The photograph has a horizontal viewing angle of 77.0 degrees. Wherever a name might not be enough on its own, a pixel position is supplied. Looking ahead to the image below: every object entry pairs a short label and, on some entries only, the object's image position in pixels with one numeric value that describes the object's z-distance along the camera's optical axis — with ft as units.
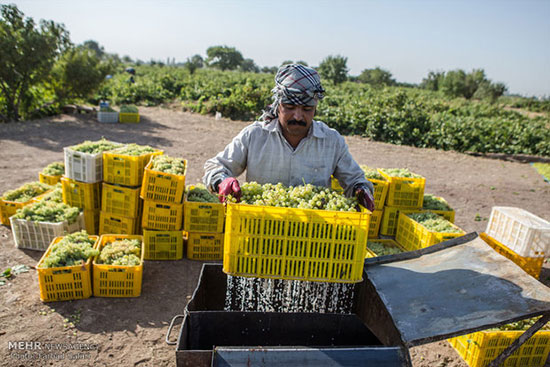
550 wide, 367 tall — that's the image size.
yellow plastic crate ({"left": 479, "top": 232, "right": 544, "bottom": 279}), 17.54
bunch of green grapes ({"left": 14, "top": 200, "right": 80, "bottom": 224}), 17.60
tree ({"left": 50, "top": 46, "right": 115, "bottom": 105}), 50.03
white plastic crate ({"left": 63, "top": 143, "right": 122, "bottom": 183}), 17.75
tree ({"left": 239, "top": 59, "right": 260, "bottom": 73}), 318.41
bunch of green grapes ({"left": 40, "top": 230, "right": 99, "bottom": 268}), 14.35
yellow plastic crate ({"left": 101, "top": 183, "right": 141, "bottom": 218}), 17.90
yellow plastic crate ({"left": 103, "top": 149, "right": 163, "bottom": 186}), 17.53
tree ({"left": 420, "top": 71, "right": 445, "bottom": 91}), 181.99
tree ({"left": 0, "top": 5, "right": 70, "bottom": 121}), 42.18
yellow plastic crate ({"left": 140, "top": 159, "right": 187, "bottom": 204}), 16.85
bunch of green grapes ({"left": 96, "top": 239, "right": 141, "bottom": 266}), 15.24
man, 9.99
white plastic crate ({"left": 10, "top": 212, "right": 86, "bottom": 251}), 17.37
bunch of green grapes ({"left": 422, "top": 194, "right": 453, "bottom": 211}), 20.53
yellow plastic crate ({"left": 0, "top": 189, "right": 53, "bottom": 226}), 19.53
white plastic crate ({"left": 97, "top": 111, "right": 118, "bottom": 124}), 52.24
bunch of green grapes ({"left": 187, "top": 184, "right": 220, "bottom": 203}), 18.33
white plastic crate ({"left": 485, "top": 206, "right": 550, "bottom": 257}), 16.89
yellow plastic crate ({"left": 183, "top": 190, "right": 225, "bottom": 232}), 17.89
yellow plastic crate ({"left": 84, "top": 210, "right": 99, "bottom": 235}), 18.98
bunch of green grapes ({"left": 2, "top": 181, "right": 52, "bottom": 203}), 20.02
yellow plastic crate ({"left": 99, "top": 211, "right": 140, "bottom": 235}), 18.43
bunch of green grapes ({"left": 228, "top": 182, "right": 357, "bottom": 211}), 7.75
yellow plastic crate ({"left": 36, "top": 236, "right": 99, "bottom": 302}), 14.17
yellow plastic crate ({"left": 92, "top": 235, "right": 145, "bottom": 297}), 14.88
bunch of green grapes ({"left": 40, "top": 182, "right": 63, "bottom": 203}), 19.51
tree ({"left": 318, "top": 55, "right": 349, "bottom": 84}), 148.87
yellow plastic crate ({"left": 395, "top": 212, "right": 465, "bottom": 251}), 16.30
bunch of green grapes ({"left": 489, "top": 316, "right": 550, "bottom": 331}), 13.01
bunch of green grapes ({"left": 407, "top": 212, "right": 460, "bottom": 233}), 16.90
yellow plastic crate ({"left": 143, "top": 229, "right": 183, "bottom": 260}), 18.10
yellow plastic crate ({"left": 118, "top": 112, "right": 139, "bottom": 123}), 53.46
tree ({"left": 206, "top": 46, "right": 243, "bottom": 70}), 220.84
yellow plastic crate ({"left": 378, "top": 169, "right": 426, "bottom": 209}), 19.49
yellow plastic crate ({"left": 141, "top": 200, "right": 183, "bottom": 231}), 17.51
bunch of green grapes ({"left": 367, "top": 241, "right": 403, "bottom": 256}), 17.57
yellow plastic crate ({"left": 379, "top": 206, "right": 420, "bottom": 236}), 19.76
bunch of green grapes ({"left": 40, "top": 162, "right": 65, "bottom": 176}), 22.89
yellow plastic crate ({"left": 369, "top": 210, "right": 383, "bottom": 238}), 19.95
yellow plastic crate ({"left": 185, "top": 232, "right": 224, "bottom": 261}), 18.52
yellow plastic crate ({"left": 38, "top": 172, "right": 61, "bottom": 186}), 22.60
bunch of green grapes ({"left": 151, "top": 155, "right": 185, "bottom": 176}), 17.01
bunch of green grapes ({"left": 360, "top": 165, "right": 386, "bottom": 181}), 19.30
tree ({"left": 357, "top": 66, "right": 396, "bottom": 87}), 168.76
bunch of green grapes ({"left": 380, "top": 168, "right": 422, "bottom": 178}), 19.95
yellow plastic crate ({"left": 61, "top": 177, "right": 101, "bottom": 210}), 18.49
